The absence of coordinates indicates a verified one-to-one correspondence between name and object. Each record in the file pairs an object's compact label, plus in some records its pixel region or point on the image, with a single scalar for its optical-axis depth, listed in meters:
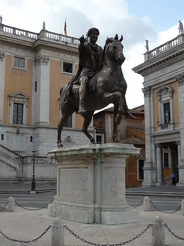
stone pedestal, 8.12
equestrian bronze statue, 8.78
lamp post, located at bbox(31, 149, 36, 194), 24.80
